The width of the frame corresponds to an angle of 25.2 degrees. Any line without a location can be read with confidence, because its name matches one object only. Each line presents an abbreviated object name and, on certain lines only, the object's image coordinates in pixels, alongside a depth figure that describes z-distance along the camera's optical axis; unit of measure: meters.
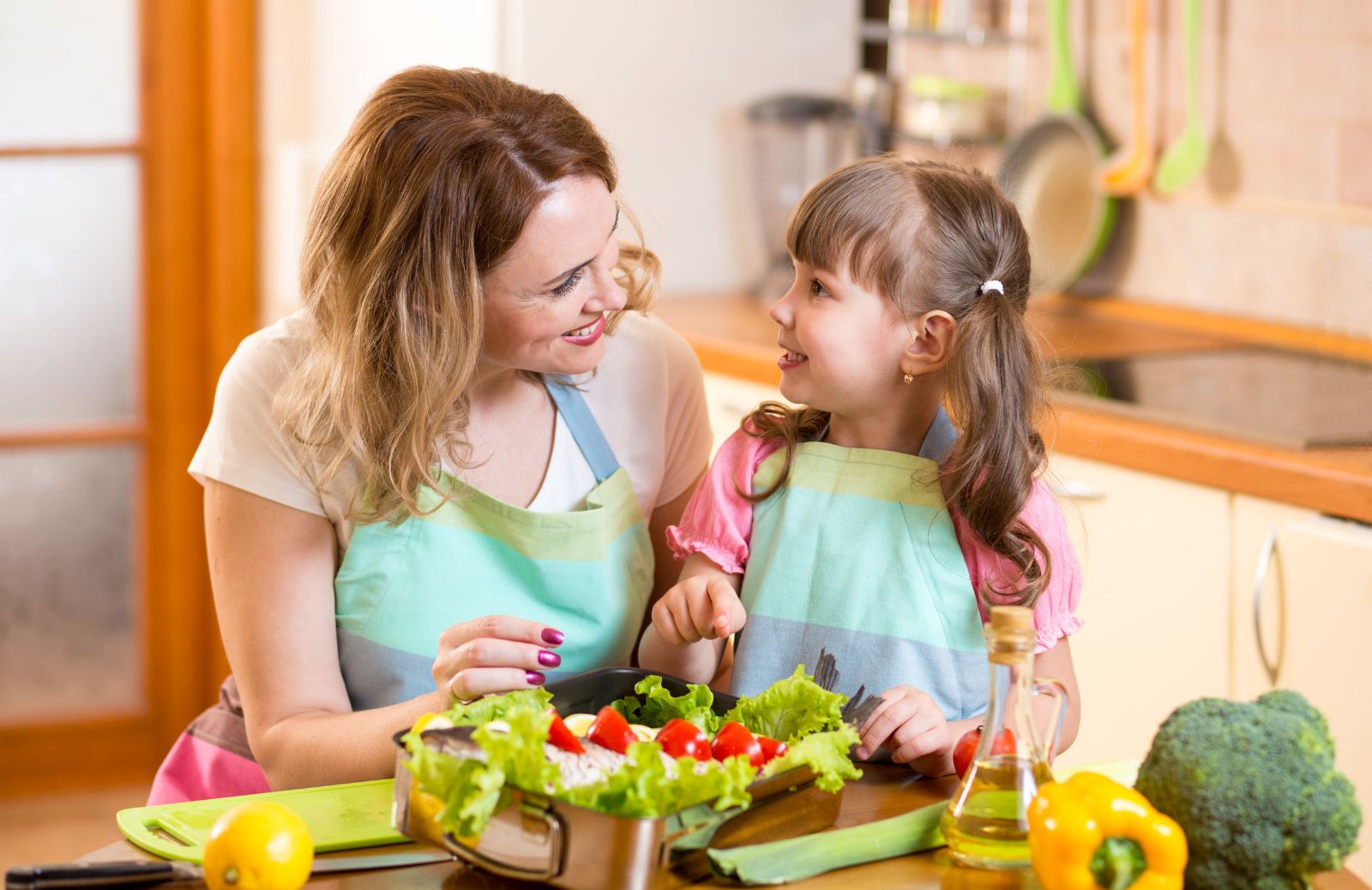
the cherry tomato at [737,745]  1.90
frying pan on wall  4.08
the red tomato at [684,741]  1.88
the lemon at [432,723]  1.87
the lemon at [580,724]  1.95
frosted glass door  4.53
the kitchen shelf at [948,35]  4.30
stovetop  2.87
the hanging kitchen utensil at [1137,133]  3.90
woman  2.19
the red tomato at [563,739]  1.86
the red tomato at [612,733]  1.89
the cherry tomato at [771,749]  1.93
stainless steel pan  1.78
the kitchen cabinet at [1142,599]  2.85
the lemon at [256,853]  1.81
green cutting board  1.91
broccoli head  1.78
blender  4.29
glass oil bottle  1.84
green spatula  3.78
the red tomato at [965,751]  1.98
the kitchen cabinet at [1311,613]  2.68
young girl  2.15
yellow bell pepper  1.78
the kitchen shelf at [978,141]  4.31
